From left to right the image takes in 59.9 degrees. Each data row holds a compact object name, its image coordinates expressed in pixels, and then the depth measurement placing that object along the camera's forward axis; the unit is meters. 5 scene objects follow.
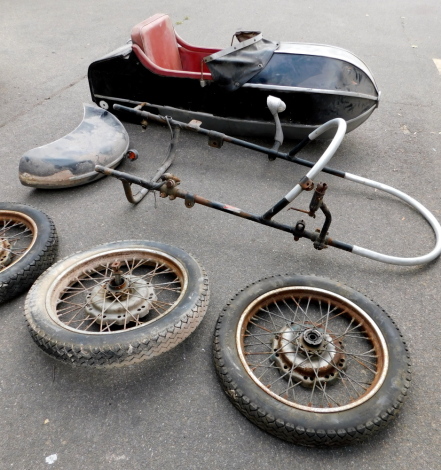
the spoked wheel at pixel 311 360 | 1.70
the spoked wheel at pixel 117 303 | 1.85
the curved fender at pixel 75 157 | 3.07
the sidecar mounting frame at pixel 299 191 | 2.15
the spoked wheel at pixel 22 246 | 2.32
